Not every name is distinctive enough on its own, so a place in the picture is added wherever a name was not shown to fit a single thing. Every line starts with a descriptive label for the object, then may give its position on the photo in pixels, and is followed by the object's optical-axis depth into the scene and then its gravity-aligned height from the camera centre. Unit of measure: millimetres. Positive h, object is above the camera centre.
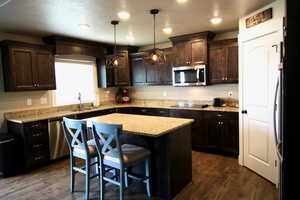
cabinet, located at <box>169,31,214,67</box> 4446 +860
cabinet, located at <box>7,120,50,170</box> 3590 -902
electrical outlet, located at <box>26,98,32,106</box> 4219 -215
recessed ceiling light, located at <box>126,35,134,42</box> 4634 +1181
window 4703 +201
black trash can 3383 -1071
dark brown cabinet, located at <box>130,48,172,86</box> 5102 +431
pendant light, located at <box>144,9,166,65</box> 3037 +473
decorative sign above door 2844 +979
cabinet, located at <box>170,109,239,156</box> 3918 -884
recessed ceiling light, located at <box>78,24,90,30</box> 3625 +1136
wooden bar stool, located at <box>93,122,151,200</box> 2260 -777
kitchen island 2541 -798
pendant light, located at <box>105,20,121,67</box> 3465 +468
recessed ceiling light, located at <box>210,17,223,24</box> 3504 +1150
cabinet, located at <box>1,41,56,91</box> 3738 +474
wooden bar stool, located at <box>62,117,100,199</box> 2574 -763
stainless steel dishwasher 3947 -964
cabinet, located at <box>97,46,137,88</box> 5508 +456
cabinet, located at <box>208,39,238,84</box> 4121 +506
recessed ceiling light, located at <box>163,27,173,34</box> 4063 +1168
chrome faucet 4980 -304
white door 2855 -235
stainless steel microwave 4475 +261
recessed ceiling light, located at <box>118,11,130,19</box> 3097 +1132
